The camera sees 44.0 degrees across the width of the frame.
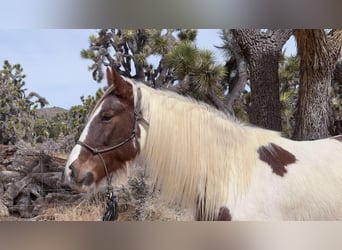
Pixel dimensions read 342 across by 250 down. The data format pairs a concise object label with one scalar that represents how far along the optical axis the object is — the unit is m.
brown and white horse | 2.34
